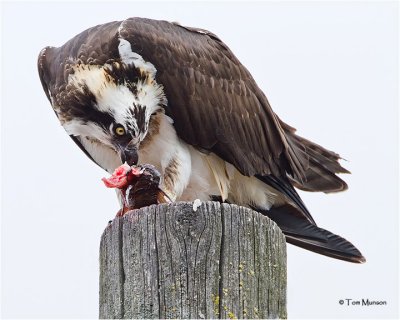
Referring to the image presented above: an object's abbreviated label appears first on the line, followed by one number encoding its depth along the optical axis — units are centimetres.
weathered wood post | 755
